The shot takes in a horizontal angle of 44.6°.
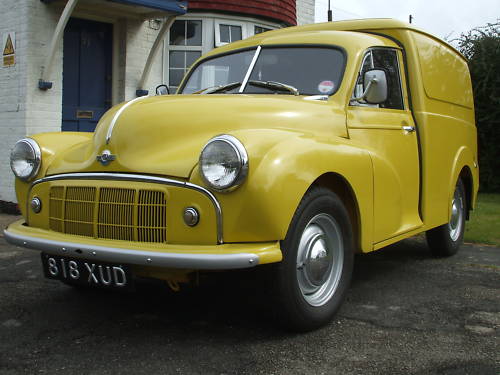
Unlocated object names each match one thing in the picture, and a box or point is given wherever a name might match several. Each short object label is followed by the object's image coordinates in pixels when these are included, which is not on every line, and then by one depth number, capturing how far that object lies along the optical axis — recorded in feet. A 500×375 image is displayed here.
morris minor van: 9.60
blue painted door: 27.91
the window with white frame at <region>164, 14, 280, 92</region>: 32.53
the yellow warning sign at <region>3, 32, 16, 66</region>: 26.04
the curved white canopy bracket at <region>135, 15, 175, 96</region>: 28.45
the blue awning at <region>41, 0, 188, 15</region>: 26.21
